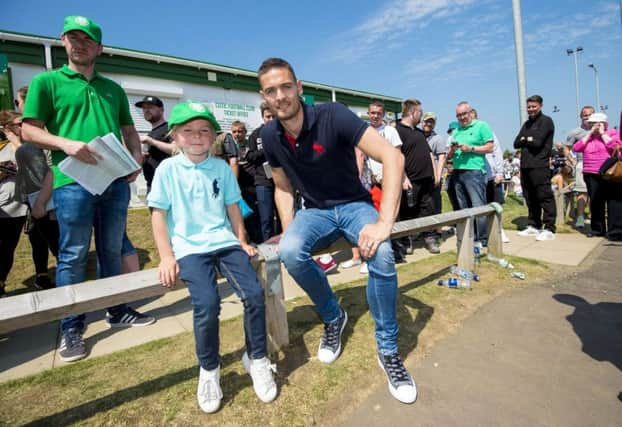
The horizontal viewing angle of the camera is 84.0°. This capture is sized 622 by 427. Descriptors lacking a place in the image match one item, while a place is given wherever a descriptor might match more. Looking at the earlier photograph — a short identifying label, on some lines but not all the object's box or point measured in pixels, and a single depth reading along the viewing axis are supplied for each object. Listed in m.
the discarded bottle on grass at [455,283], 3.58
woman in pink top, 5.42
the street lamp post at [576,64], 39.05
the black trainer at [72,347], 2.49
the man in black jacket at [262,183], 4.92
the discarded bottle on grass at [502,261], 4.21
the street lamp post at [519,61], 8.16
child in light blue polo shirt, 1.92
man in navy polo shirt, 2.11
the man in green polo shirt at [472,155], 4.99
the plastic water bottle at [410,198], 5.21
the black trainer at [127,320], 3.04
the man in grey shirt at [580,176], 6.61
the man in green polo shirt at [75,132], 2.37
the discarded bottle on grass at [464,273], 3.79
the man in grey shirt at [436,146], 5.90
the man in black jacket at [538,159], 5.69
